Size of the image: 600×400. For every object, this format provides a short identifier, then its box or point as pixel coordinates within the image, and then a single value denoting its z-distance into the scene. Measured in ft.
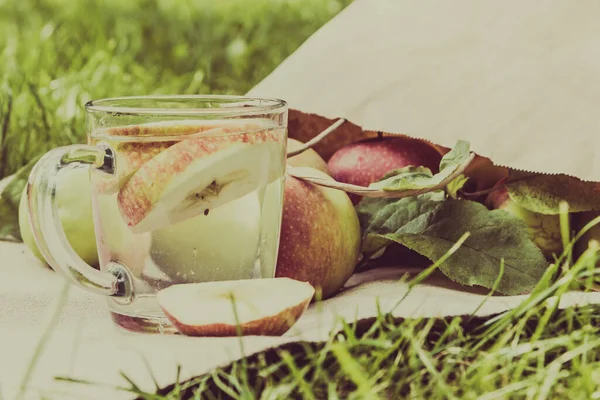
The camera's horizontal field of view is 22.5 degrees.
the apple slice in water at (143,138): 1.87
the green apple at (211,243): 1.87
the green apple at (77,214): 2.16
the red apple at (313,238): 2.03
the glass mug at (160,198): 1.85
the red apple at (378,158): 2.25
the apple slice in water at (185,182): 1.86
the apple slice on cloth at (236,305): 1.81
